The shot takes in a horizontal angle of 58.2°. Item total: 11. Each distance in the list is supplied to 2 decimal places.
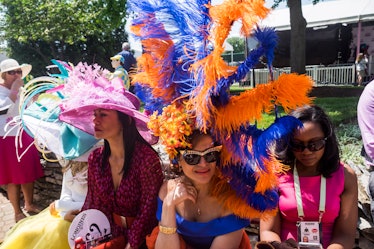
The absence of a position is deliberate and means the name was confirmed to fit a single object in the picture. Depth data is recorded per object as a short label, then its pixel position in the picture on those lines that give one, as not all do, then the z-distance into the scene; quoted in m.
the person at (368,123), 2.47
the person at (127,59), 7.37
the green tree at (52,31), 14.07
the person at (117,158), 2.20
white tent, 13.83
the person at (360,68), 12.83
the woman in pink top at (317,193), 2.05
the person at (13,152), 4.14
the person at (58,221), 2.54
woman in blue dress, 1.79
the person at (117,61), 6.15
